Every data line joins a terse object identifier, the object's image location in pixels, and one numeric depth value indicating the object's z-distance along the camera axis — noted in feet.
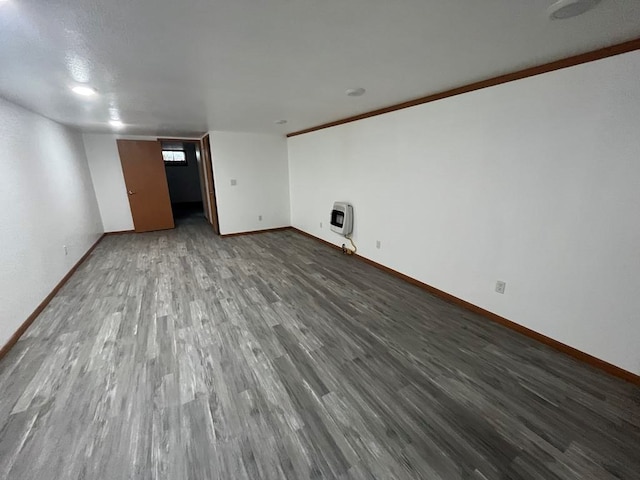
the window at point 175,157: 30.96
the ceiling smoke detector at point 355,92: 8.27
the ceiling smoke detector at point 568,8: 3.94
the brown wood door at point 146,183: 18.76
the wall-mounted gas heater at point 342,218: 13.84
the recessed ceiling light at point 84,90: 7.59
